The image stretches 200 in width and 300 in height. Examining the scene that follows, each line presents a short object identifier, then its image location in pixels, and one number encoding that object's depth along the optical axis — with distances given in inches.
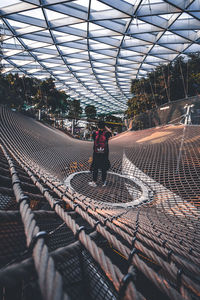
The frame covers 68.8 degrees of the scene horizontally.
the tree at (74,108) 892.0
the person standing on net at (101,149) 131.2
